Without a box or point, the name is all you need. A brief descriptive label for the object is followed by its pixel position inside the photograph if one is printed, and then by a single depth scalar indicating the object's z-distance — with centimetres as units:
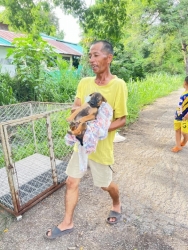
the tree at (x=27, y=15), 419
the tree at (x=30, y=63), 425
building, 1038
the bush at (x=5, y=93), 407
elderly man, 152
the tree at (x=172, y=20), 1395
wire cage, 188
